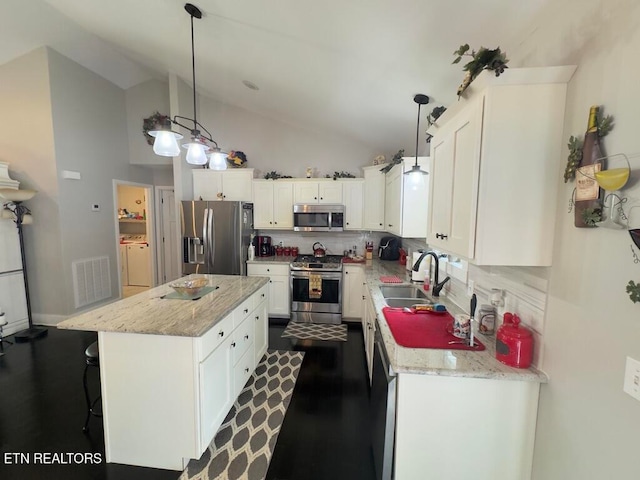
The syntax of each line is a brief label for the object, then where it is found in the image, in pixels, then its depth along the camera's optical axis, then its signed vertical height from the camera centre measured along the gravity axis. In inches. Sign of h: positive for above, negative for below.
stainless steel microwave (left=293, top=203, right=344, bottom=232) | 154.0 +3.8
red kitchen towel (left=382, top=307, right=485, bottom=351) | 56.7 -25.6
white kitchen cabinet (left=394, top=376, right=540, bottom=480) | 48.1 -37.6
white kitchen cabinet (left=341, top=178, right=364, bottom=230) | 156.2 +14.5
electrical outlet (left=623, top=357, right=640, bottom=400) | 31.1 -18.2
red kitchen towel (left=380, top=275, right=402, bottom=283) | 106.7 -22.7
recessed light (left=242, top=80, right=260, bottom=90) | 123.3 +66.4
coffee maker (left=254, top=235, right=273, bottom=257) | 169.5 -15.0
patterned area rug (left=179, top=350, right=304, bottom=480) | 65.2 -61.0
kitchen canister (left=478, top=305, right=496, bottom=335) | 61.9 -22.5
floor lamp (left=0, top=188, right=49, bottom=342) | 127.7 +0.7
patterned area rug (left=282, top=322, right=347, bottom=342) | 134.1 -57.7
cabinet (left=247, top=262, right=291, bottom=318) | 151.9 -35.6
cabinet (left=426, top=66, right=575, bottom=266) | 43.1 +10.8
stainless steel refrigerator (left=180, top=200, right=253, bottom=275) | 148.6 -8.5
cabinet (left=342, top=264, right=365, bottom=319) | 146.3 -37.3
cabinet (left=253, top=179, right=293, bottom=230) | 160.4 +12.3
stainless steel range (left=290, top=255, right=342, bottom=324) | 146.2 -38.3
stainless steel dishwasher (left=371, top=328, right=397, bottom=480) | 50.3 -39.1
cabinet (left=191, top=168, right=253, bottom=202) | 162.6 +24.0
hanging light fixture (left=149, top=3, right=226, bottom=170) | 77.4 +24.4
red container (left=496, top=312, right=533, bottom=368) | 48.0 -21.9
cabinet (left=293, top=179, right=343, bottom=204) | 157.3 +19.7
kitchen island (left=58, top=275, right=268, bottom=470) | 62.2 -39.3
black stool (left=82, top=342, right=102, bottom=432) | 73.1 -39.5
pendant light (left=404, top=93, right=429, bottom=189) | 99.2 +19.6
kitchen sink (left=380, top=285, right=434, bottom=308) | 91.0 -26.1
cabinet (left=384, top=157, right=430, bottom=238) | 106.6 +8.7
